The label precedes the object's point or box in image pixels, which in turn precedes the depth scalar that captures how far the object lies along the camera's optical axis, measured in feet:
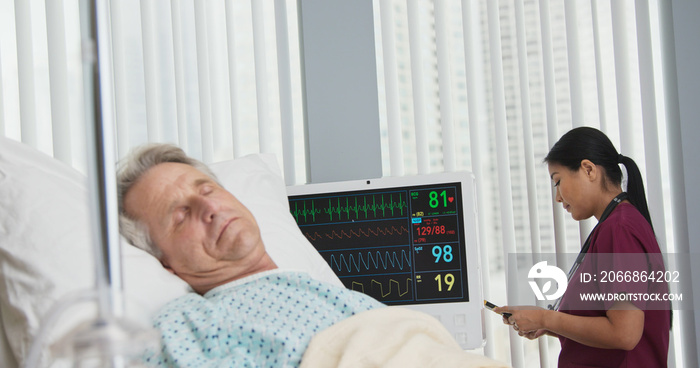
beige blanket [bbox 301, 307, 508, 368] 3.41
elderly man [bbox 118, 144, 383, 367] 3.73
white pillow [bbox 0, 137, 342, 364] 3.78
